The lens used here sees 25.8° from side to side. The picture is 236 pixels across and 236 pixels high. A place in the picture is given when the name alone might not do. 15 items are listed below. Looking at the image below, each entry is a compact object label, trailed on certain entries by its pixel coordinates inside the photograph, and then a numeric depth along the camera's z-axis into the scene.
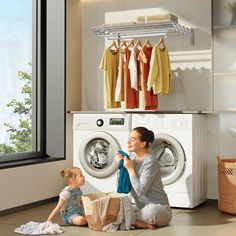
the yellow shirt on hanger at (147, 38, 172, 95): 4.66
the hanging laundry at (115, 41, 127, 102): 4.84
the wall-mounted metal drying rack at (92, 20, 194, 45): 4.77
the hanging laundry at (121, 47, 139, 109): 4.82
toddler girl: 3.74
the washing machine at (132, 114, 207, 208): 4.45
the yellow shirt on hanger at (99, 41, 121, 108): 4.89
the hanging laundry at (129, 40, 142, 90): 4.75
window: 4.80
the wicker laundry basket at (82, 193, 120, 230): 3.60
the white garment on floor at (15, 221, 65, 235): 3.52
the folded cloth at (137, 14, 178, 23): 4.67
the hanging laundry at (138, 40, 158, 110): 4.73
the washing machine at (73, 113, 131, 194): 4.77
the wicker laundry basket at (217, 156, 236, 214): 4.27
